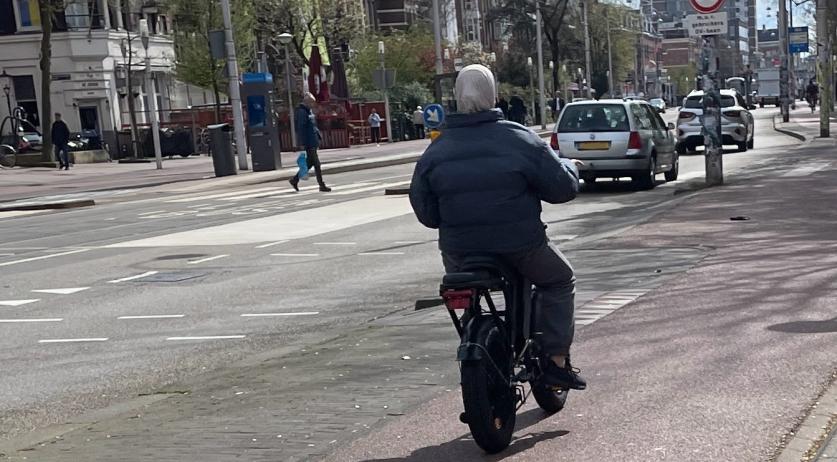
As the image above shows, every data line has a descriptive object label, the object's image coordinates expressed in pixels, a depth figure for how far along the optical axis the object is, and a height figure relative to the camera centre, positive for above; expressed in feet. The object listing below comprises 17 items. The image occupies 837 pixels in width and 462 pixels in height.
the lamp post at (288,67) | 150.10 +0.70
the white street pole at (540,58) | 228.63 -1.01
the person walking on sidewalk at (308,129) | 83.35 -3.71
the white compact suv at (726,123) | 105.91 -7.06
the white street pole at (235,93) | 117.39 -1.39
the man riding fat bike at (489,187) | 18.30 -1.86
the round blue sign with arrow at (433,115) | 74.38 -3.09
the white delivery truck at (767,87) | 351.25 -14.59
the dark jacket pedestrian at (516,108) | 148.93 -6.39
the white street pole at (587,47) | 283.79 +0.38
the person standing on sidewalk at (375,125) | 197.16 -9.03
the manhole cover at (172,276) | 43.61 -6.59
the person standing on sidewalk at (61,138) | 144.15 -5.15
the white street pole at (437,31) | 147.06 +3.59
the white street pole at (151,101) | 128.33 -1.79
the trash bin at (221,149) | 112.37 -6.13
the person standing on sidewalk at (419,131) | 216.68 -11.57
